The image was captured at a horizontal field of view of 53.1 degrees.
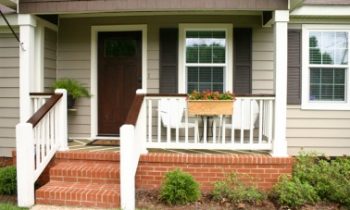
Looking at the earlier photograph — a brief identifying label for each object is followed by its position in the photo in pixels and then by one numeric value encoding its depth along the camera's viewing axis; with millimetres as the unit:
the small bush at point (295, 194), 4305
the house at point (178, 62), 5852
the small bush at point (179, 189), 4238
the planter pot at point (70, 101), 6143
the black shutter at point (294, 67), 6016
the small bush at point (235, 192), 4406
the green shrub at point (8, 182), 4652
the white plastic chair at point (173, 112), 5150
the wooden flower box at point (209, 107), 4820
